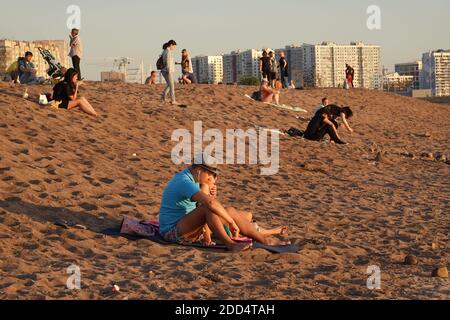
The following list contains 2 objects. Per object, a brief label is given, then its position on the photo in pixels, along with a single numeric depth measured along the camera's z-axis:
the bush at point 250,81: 47.42
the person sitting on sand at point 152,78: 25.83
